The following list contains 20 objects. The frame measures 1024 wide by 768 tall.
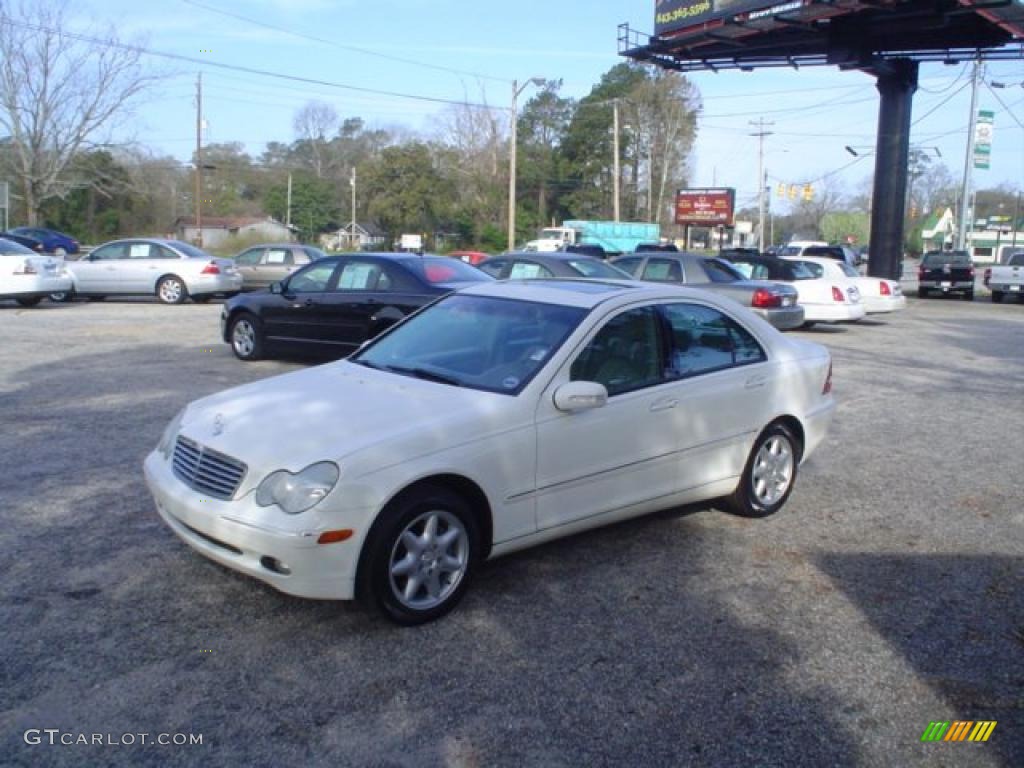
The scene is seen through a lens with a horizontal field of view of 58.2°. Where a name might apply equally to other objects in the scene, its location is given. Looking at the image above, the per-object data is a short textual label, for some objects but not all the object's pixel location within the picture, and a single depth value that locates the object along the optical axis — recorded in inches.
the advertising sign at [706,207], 2064.5
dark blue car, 1551.4
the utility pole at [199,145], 1806.1
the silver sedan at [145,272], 802.2
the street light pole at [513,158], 1632.6
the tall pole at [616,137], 1953.7
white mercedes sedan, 154.9
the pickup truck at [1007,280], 1136.8
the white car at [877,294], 775.7
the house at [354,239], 2667.3
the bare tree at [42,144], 1843.0
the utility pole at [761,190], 2623.0
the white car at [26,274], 701.9
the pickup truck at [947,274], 1238.3
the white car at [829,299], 698.2
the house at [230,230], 2799.5
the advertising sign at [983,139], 1592.0
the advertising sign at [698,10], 1240.8
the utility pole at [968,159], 1565.0
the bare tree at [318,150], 3907.5
